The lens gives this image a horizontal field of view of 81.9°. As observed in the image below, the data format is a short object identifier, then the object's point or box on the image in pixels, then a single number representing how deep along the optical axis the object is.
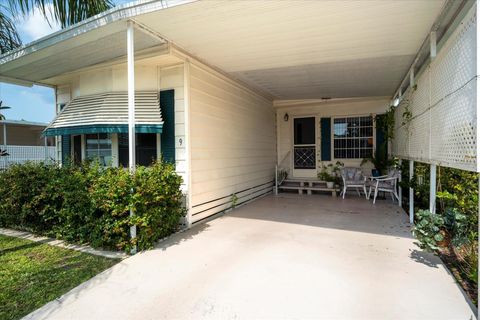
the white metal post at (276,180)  8.51
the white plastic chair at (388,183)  6.87
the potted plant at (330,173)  8.43
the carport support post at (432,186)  3.65
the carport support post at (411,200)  4.99
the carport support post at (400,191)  6.41
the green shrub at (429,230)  3.13
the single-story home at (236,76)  3.15
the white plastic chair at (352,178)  7.58
